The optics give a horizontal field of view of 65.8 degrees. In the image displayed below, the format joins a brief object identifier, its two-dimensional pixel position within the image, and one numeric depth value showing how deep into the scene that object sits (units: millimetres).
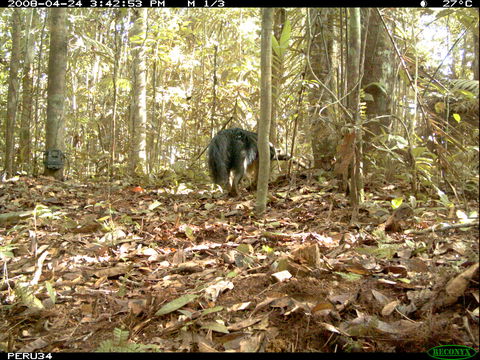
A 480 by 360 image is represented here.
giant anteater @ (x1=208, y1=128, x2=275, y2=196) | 6031
